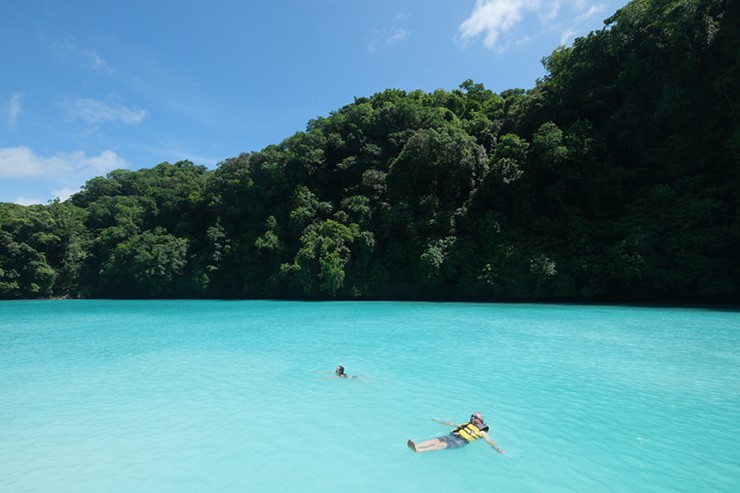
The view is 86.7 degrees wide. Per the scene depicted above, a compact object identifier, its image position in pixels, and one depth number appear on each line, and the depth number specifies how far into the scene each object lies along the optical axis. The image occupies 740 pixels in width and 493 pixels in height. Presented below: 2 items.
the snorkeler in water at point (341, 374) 9.24
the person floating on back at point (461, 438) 5.62
